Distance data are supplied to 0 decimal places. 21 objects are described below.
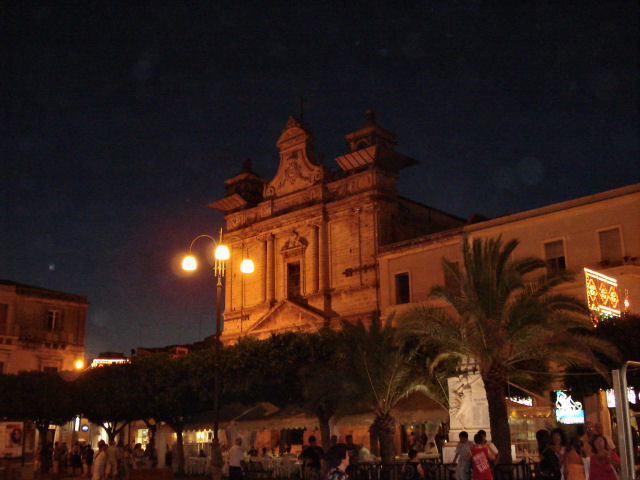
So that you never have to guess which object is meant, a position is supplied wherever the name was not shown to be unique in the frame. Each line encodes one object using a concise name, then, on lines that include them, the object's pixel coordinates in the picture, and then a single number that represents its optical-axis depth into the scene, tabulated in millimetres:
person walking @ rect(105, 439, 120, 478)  22128
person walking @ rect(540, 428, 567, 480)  11672
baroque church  37500
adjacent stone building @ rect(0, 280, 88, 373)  46844
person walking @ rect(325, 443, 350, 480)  7594
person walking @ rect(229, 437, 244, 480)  17312
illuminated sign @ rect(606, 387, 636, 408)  23847
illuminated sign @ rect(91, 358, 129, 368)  43425
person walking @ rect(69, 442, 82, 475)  32994
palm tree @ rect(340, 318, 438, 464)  22109
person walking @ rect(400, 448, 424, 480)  17453
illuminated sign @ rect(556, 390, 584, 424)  26172
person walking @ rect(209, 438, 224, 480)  17480
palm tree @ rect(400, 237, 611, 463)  17562
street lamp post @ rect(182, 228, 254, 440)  18766
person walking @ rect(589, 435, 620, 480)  9547
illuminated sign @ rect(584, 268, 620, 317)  21781
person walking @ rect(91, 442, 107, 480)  18414
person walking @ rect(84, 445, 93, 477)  32812
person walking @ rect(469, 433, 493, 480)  12422
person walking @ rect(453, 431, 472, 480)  13406
